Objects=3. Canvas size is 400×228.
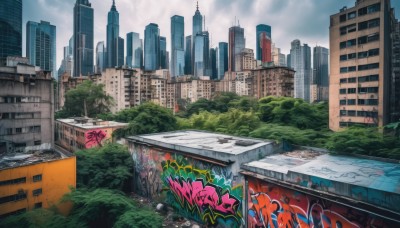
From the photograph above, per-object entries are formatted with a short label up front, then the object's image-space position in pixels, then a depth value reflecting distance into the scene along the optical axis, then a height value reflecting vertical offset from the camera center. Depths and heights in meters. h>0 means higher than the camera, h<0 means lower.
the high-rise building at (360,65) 31.88 +7.03
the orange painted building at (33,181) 13.16 -4.13
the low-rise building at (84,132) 29.10 -2.51
